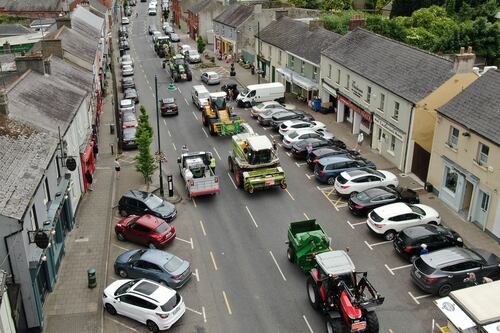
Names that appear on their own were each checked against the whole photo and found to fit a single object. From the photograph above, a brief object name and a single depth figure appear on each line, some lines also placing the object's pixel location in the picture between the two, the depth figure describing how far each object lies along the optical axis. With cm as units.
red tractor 2008
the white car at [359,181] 3347
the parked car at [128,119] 4547
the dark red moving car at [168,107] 5100
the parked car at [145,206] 3123
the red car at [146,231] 2831
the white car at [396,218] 2869
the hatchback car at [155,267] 2486
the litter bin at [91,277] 2493
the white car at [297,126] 4378
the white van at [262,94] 5344
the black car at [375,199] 3130
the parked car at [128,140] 4328
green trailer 2536
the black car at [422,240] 2666
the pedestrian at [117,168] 3838
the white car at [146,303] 2202
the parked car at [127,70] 6469
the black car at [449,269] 2394
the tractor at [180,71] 6438
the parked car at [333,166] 3569
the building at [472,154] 2877
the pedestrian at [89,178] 3549
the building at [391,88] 3531
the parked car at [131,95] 5581
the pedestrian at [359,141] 4156
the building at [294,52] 5281
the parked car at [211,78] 6196
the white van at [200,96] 5162
